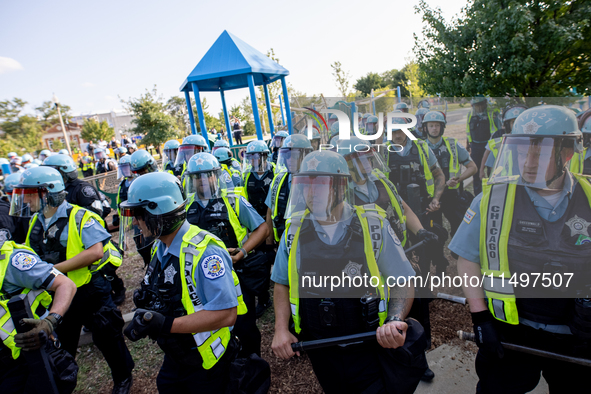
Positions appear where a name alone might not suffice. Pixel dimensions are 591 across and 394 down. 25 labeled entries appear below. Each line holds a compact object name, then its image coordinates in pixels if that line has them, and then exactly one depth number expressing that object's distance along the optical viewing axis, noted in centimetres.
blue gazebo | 1058
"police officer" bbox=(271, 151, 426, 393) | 185
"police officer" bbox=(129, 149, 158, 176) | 541
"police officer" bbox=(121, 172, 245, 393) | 190
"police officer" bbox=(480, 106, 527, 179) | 503
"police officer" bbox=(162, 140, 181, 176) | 705
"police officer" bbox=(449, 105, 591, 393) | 176
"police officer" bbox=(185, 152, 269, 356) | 307
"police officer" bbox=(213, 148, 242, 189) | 602
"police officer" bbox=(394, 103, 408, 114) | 899
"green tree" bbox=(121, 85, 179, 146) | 2102
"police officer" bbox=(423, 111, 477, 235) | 498
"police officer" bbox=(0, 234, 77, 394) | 219
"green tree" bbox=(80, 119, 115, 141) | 4164
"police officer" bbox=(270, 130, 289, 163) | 768
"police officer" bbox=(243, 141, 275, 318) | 540
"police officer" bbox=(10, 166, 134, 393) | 304
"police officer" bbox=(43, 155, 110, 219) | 450
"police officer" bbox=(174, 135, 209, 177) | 629
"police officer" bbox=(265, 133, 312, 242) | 386
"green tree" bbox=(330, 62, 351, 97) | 2339
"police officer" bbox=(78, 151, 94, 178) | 1443
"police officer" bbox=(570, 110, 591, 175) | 356
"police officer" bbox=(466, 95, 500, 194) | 654
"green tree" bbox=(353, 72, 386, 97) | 4415
